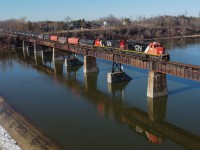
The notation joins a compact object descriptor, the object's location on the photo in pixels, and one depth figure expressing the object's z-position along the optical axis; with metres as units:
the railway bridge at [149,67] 32.66
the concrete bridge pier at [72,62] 64.62
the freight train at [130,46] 39.28
